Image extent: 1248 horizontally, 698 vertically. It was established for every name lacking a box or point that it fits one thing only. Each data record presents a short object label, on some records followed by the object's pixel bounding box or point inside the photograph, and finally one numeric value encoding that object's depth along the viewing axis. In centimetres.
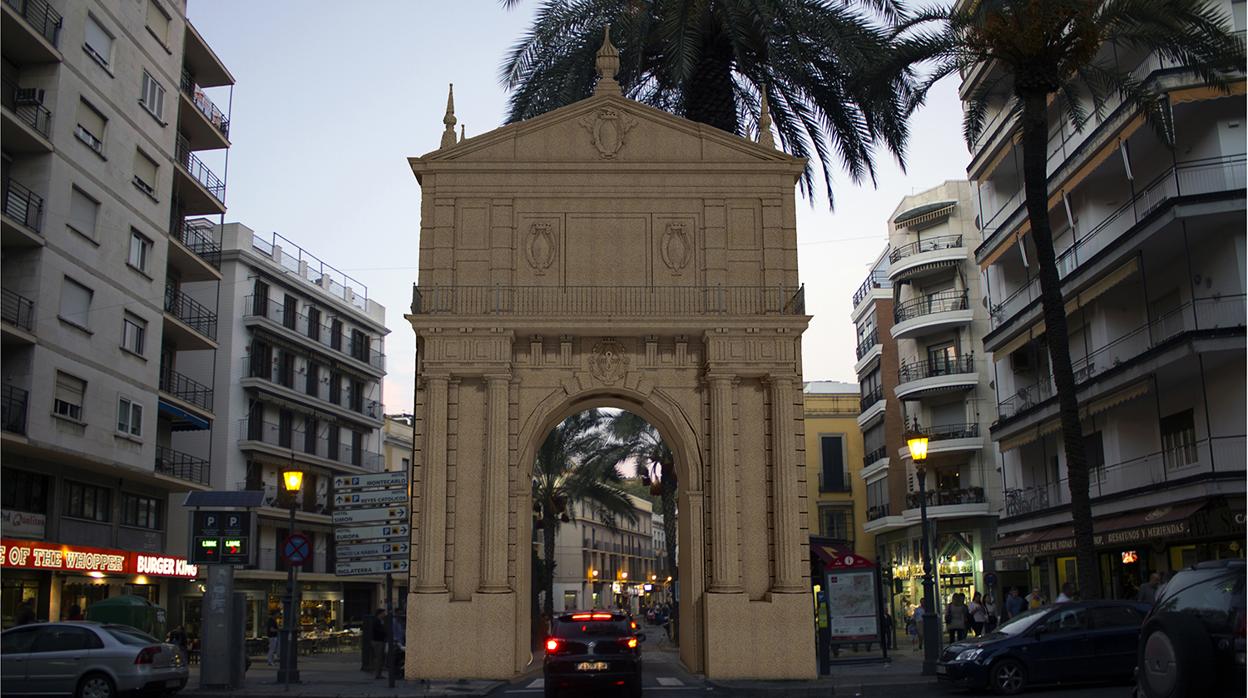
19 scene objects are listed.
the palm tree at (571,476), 4703
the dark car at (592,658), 1802
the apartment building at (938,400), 4678
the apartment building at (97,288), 2992
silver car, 1748
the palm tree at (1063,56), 2145
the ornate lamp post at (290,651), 2117
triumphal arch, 2194
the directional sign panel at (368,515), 2202
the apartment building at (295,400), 4947
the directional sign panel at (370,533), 2197
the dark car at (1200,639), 1073
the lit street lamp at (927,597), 2128
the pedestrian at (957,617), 2938
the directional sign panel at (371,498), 2212
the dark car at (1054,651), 1800
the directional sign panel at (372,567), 2180
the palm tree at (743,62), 2630
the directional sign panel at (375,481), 2217
